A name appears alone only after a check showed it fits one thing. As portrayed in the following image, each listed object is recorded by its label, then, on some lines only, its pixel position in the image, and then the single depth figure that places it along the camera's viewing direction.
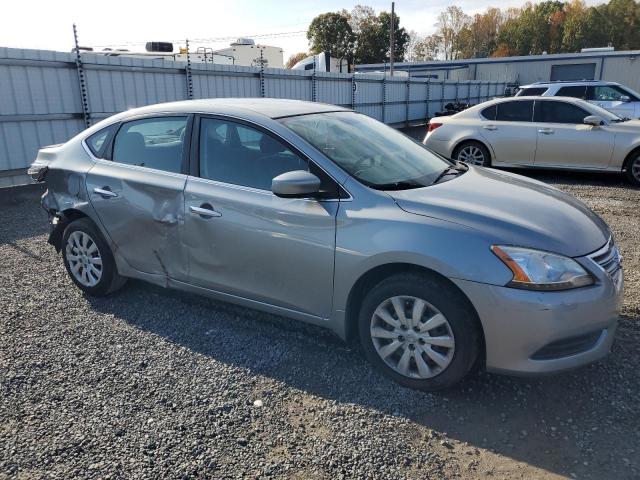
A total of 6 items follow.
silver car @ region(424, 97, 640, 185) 8.61
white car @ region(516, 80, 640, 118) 13.66
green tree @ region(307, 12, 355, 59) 73.31
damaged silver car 2.72
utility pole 37.09
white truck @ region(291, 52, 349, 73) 24.89
